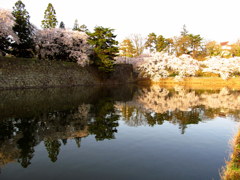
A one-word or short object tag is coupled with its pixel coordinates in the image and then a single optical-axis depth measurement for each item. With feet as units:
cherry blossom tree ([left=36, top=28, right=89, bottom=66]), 108.37
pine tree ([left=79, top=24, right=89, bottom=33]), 162.21
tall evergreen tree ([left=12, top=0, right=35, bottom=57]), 94.79
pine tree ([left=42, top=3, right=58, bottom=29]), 139.64
